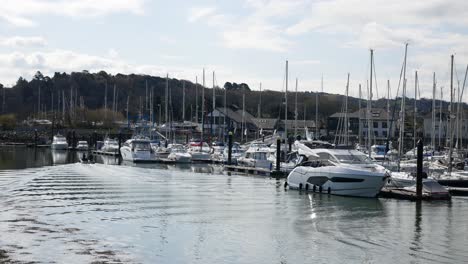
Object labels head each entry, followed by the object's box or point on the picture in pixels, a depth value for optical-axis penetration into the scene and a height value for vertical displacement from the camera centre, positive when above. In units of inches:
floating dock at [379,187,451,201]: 1615.4 -134.8
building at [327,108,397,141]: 5103.3 +149.4
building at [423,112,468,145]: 4081.2 +99.5
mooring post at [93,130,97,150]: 5050.2 -24.3
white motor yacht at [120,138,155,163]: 3272.6 -75.6
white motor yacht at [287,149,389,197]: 1637.6 -88.0
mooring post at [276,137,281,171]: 2308.1 -65.2
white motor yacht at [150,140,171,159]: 3454.7 -79.4
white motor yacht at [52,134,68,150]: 4717.0 -60.9
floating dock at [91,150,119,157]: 4039.4 -111.8
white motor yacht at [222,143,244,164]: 3134.8 -79.8
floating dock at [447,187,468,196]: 1740.9 -133.1
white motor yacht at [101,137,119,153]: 4131.4 -66.6
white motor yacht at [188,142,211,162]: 3361.2 -77.5
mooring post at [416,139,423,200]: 1579.7 -73.8
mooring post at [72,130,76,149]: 4833.9 -48.8
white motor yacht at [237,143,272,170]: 2726.4 -86.3
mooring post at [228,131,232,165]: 2873.3 -57.6
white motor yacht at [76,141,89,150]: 4763.8 -74.1
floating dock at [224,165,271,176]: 2511.1 -128.1
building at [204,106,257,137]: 5170.3 +143.1
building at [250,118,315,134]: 5002.5 +118.7
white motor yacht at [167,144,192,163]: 3228.3 -94.3
